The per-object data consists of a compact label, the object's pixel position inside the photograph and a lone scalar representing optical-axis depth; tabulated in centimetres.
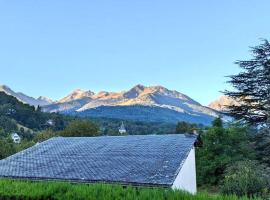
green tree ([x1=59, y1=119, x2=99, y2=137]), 5238
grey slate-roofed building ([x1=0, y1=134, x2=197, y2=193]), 1747
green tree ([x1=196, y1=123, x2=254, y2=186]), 3225
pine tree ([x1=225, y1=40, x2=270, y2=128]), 3888
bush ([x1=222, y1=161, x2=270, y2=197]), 1747
